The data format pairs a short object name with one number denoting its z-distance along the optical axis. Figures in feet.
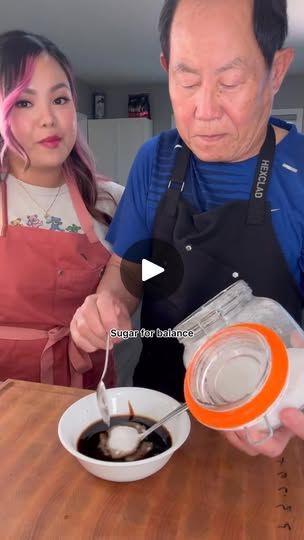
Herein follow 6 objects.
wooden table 1.69
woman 3.19
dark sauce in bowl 1.96
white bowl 1.79
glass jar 1.45
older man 2.17
